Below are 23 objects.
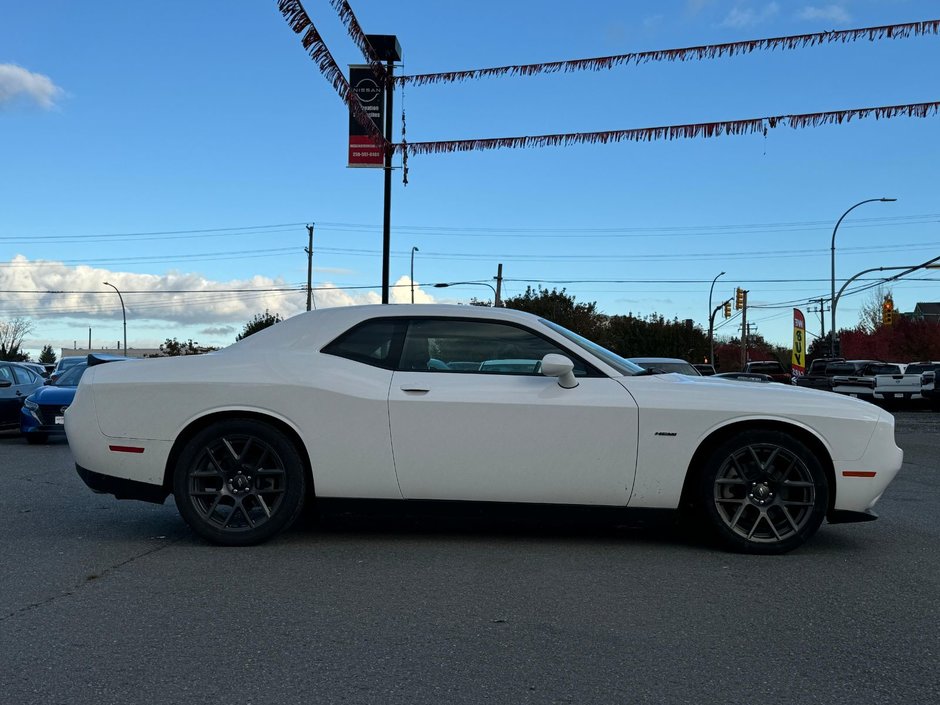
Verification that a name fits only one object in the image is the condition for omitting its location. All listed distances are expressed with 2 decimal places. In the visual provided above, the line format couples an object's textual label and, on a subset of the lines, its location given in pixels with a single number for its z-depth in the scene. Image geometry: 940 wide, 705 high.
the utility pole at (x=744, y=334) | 60.18
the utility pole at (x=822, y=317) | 81.94
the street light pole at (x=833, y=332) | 37.59
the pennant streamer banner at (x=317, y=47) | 8.11
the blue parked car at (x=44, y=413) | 13.45
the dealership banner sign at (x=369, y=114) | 15.48
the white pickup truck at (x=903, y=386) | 28.36
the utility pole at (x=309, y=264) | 48.62
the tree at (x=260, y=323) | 64.86
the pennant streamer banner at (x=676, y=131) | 10.90
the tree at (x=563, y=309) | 66.25
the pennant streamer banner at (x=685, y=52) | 9.93
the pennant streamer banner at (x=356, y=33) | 8.99
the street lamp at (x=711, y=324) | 59.75
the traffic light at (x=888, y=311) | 43.58
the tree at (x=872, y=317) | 78.19
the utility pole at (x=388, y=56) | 14.12
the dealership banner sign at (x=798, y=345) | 25.14
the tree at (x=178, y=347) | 69.94
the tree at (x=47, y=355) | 134.75
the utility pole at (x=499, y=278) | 56.28
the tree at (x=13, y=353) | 74.88
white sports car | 5.11
